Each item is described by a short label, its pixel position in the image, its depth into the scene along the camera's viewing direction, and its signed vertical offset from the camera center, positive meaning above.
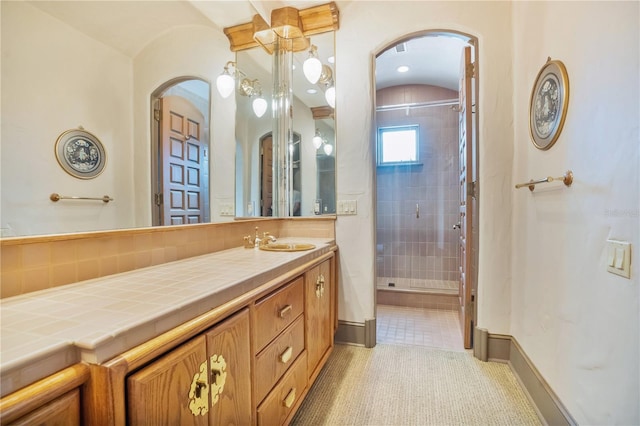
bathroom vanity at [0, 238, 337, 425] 0.51 -0.33
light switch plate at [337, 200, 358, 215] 2.26 +0.01
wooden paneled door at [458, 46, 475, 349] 2.15 +0.06
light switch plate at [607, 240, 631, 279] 0.91 -0.17
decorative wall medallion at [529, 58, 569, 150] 1.34 +0.53
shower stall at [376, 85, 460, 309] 3.74 +0.19
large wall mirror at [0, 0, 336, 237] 0.80 +0.38
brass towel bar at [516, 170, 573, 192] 1.27 +0.13
